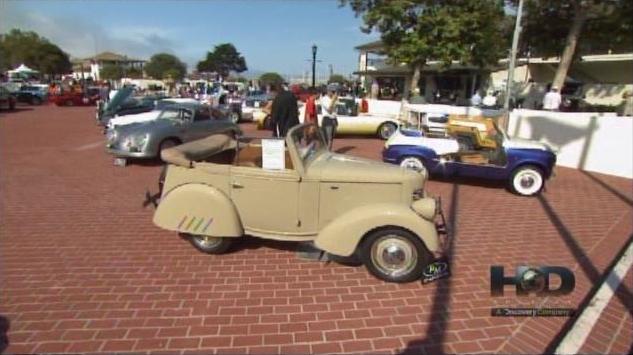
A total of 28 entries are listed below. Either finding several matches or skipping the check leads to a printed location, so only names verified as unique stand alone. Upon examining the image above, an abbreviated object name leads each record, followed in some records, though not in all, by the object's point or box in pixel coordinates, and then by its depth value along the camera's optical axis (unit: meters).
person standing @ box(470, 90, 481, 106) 20.52
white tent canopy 45.71
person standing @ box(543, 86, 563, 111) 14.09
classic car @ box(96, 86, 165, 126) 14.59
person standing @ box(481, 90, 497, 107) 20.84
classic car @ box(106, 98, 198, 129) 11.09
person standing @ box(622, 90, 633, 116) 13.09
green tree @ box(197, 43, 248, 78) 99.06
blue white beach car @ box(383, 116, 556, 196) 7.38
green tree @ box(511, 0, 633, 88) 17.67
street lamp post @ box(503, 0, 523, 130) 13.91
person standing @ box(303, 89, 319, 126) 9.83
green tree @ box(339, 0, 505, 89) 21.34
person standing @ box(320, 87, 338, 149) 13.14
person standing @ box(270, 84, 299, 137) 7.89
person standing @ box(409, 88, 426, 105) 17.86
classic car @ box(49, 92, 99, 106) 29.08
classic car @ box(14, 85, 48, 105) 29.75
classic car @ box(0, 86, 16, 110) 23.62
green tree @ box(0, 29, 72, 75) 60.59
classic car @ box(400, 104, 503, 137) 8.51
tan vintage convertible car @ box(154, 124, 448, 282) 3.89
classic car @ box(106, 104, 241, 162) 8.89
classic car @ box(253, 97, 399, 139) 14.48
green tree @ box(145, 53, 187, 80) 89.62
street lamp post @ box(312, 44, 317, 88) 21.36
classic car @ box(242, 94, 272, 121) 19.31
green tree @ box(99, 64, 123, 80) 71.34
